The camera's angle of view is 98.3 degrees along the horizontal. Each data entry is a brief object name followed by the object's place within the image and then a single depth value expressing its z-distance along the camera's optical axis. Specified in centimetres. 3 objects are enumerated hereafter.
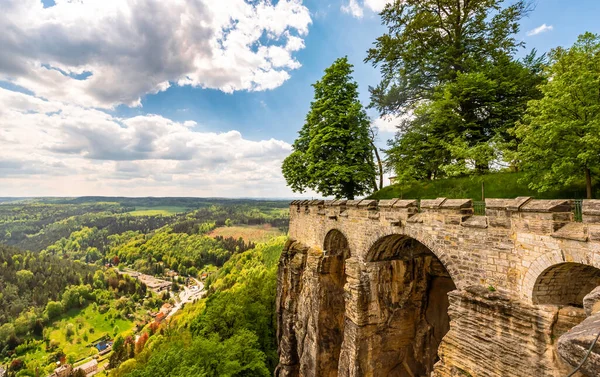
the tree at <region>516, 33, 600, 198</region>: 786
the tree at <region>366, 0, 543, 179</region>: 1356
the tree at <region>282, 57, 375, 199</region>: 1659
